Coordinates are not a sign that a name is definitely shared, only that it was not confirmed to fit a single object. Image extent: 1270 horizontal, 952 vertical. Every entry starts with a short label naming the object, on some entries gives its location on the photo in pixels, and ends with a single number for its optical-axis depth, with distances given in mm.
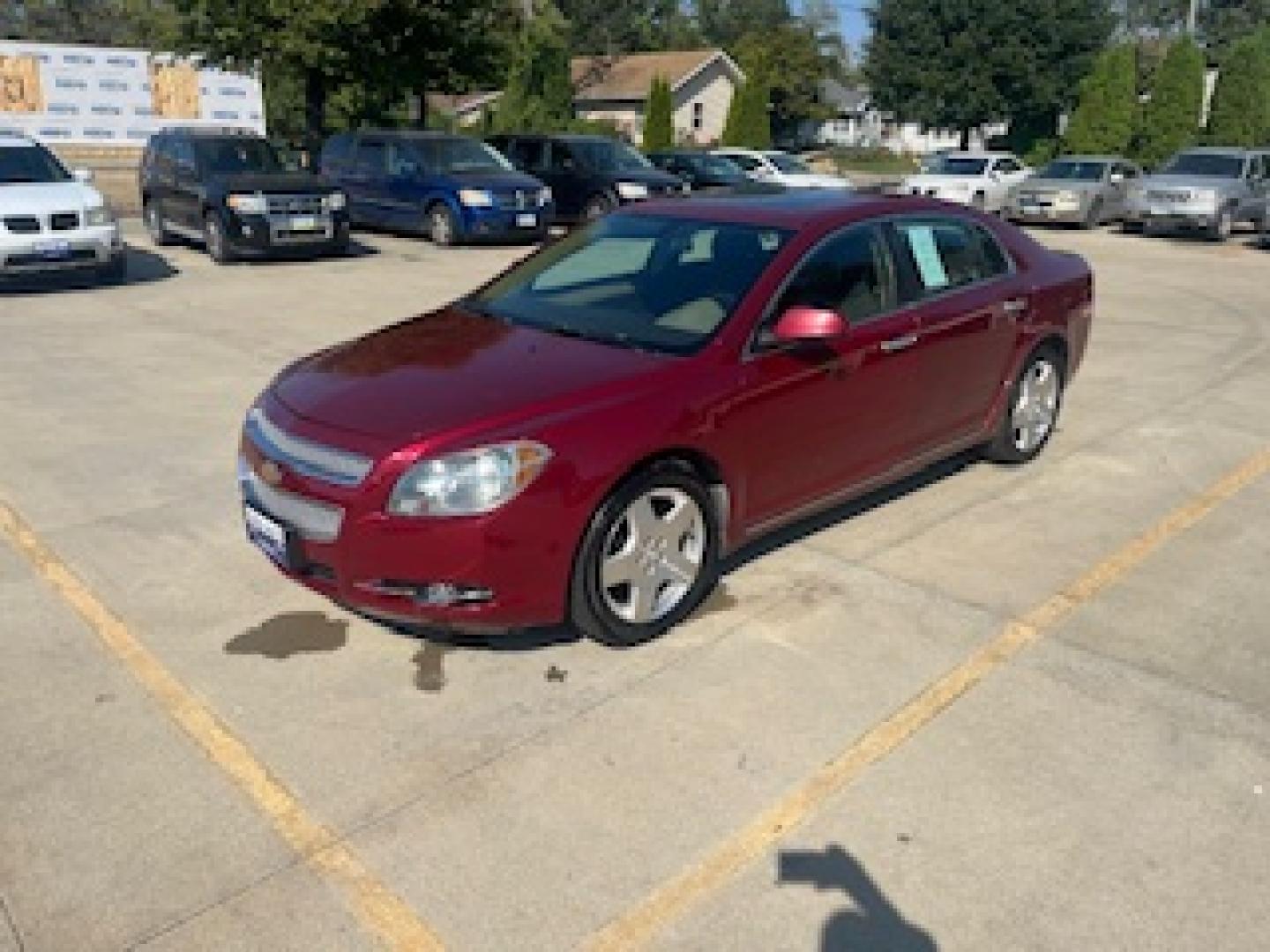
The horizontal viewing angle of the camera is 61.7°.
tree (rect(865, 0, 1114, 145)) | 41938
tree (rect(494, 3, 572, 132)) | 36594
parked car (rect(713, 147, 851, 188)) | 22812
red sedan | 3441
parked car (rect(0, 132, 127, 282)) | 10789
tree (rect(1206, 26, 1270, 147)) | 32719
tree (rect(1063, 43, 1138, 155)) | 34625
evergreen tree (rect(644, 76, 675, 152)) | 36000
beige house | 55281
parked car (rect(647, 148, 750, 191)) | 21375
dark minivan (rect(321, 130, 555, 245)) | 15836
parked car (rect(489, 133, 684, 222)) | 18000
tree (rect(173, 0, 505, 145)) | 18594
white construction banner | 30875
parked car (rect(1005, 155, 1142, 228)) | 21047
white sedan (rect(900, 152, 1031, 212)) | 21875
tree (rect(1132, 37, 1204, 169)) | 33500
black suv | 13398
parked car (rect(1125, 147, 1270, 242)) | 19141
